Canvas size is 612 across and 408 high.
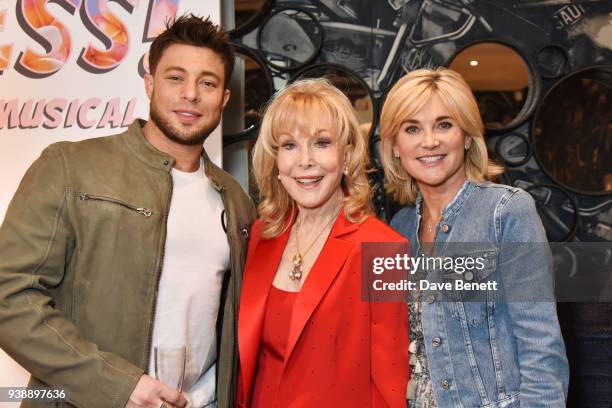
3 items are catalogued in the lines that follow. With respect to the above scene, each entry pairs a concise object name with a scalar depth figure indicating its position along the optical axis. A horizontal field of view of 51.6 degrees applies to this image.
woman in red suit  2.02
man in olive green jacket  2.04
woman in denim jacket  1.94
